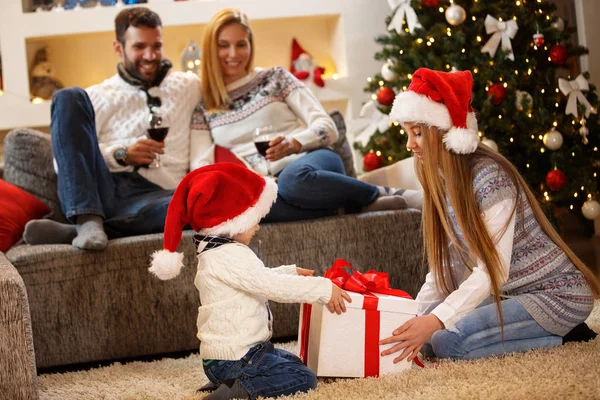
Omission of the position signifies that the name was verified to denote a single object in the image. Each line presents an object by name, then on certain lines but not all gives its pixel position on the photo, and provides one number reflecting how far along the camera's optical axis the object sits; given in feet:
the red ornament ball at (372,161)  13.82
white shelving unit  14.82
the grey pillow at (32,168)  9.64
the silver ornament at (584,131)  13.14
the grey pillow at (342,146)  10.46
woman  9.40
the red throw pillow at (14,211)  8.78
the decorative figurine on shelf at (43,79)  15.24
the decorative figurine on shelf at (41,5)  15.23
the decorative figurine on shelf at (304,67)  15.28
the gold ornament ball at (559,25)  13.26
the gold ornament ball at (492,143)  12.36
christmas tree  12.81
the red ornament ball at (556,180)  12.70
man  8.41
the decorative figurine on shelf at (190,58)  14.92
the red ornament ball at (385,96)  13.52
